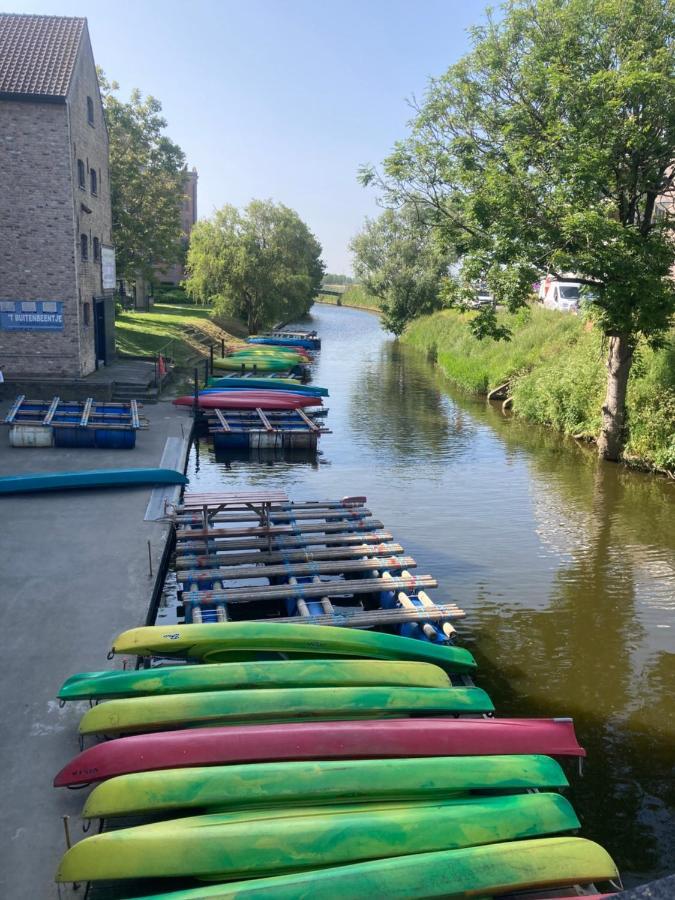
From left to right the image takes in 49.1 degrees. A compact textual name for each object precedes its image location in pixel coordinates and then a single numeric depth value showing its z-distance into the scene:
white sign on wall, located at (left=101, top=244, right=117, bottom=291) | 27.64
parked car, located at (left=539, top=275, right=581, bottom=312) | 37.96
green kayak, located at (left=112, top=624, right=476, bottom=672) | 8.01
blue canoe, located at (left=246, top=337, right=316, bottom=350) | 42.72
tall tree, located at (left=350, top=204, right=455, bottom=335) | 53.41
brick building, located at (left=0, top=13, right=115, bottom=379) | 22.06
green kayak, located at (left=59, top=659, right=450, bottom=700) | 7.08
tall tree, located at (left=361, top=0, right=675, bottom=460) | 16.64
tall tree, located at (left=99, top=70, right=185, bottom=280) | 35.38
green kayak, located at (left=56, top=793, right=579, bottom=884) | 4.91
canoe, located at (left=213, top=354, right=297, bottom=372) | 32.69
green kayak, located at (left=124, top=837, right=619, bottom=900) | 4.68
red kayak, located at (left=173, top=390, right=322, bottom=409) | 23.83
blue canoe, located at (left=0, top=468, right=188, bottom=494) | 14.28
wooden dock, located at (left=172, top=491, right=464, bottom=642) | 9.81
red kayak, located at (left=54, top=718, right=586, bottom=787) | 5.94
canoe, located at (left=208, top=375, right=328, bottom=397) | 27.07
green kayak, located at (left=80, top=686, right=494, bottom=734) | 6.59
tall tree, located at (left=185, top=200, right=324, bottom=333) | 43.53
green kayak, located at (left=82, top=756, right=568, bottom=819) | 5.48
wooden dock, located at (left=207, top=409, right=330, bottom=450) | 21.36
